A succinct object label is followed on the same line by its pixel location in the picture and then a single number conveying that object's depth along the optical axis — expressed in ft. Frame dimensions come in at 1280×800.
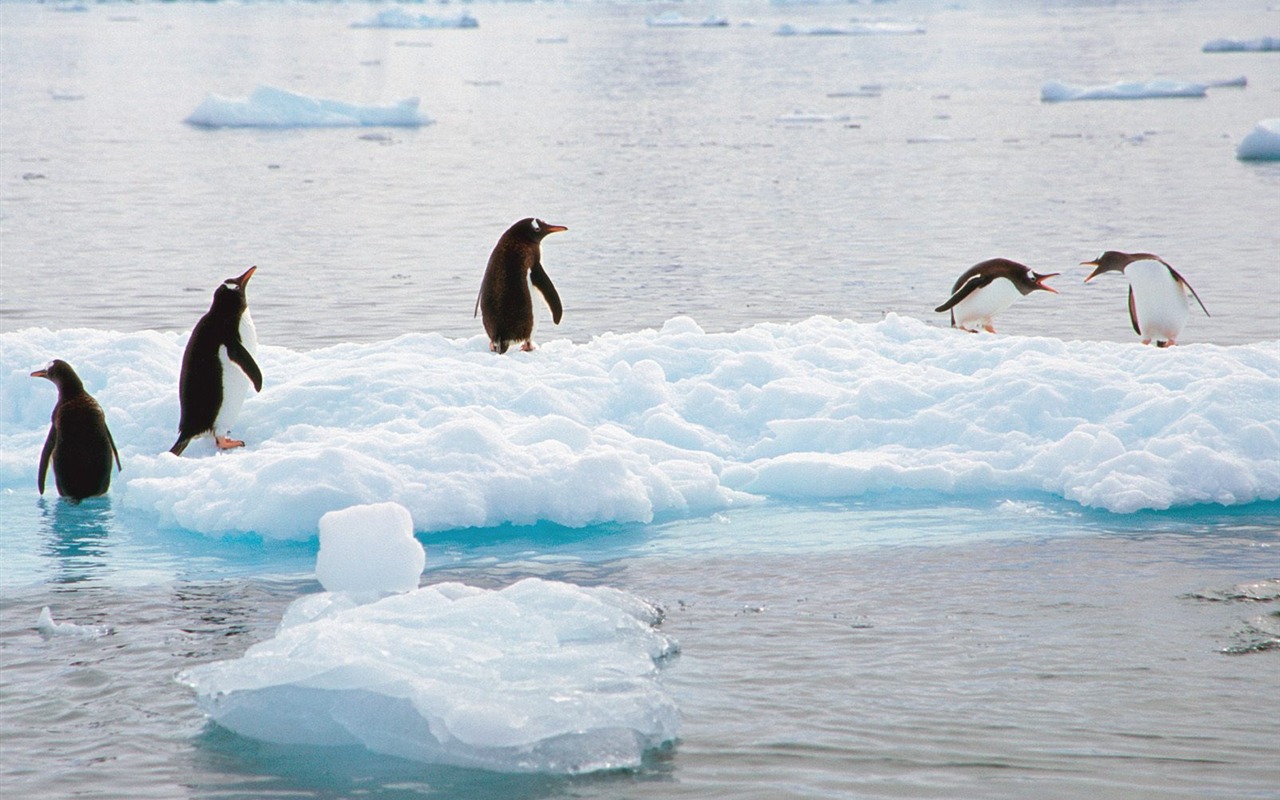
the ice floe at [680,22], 532.73
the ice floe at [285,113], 181.78
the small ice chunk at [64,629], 32.63
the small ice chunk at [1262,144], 140.46
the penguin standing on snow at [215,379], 44.88
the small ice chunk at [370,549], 32.48
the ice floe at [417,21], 437.17
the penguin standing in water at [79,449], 42.96
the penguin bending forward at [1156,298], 55.47
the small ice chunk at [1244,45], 303.89
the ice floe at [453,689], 26.30
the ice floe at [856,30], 432.25
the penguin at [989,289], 58.65
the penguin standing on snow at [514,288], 53.57
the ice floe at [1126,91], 203.31
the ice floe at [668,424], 40.83
